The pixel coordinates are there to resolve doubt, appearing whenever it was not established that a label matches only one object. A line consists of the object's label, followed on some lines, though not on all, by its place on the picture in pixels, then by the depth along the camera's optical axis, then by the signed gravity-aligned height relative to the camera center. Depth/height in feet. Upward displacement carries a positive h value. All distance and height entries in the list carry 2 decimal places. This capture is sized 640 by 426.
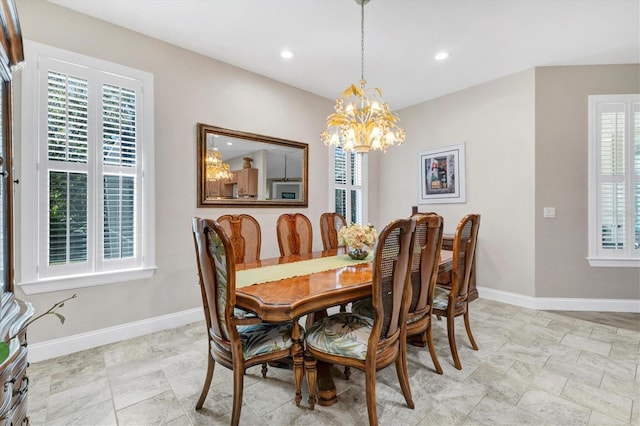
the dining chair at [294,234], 9.71 -0.75
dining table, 4.81 -1.41
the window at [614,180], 10.99 +1.13
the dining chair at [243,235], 8.42 -0.67
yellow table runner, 6.24 -1.37
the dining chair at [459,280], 7.15 -1.70
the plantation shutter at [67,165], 7.79 +1.24
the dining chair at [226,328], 4.75 -1.99
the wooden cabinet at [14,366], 2.76 -1.53
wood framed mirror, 10.60 +1.65
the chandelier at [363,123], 8.22 +2.44
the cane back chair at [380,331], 4.91 -2.18
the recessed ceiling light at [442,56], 10.42 +5.47
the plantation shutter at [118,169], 8.61 +1.25
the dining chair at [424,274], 5.83 -1.30
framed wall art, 13.70 +1.73
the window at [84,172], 7.52 +1.09
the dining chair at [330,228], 10.85 -0.60
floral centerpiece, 7.97 -0.73
